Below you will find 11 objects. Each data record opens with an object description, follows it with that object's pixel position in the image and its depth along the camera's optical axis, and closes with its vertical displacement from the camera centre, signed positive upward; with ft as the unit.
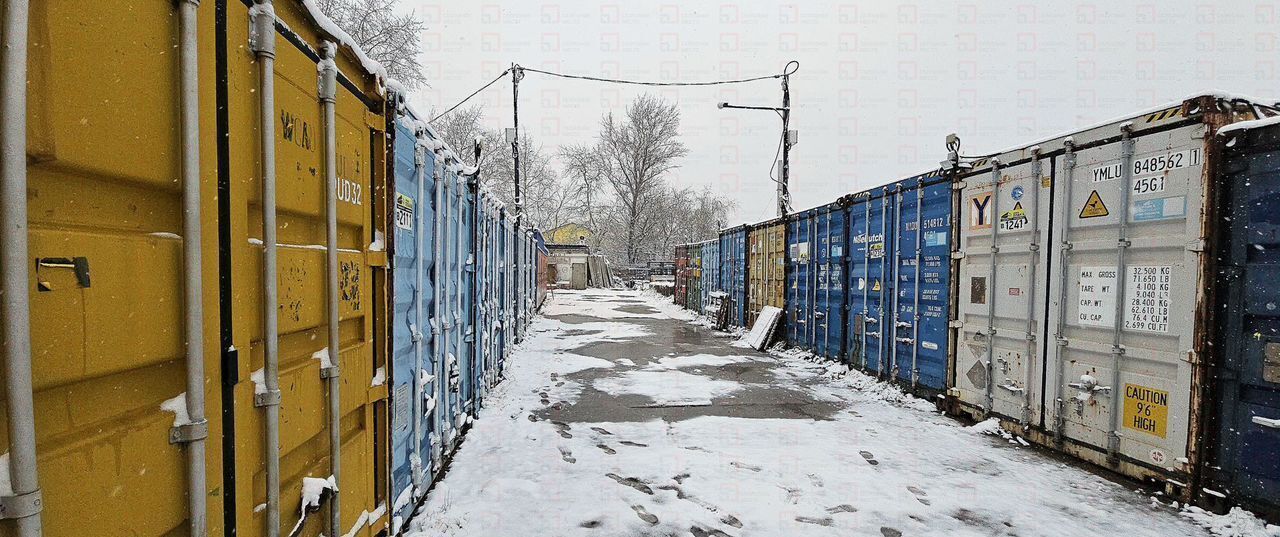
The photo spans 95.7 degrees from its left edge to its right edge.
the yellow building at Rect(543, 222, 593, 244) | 205.57 +6.08
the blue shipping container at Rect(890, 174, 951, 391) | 24.64 -1.27
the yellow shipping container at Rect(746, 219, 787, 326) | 43.86 -1.08
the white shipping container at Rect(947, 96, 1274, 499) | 14.90 -1.00
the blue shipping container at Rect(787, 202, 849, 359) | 34.50 -1.70
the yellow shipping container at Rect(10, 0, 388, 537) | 4.11 -0.11
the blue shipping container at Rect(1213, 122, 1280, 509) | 13.35 -1.58
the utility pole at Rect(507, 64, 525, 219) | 66.33 +17.96
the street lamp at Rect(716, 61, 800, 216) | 52.26 +10.82
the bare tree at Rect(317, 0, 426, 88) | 63.67 +23.95
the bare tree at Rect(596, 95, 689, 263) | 152.56 +25.36
